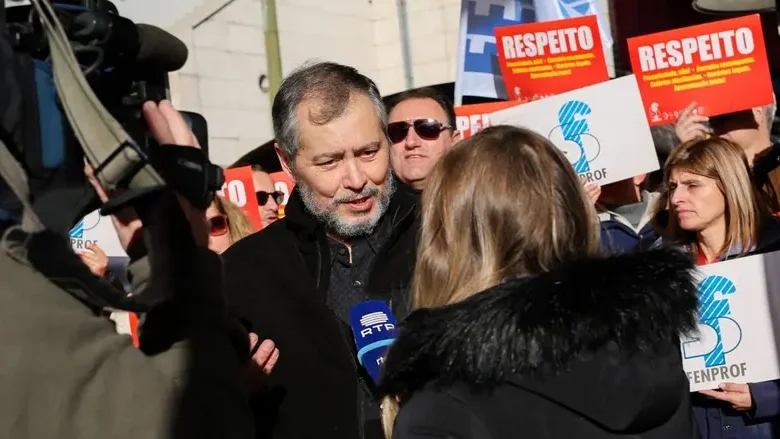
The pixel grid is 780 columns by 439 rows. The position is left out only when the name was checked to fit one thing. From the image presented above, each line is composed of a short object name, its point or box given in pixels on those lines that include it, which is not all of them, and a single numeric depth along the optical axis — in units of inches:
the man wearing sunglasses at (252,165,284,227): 242.5
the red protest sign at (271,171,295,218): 265.3
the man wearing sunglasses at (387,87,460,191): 175.0
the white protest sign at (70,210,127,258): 208.4
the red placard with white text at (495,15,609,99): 222.5
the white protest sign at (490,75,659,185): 192.7
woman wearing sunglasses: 184.4
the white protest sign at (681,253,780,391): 151.5
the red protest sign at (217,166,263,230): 229.3
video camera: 64.4
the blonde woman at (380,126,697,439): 76.9
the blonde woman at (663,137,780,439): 164.2
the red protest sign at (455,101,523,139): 219.3
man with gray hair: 115.7
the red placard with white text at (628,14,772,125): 205.6
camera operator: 62.4
